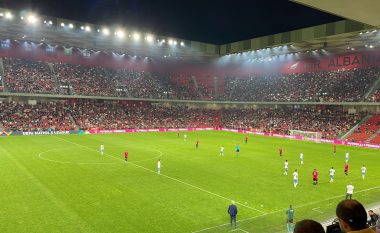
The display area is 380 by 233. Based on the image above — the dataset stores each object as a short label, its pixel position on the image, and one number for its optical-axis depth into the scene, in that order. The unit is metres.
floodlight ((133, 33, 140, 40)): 62.22
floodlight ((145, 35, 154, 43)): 64.19
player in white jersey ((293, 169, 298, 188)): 23.48
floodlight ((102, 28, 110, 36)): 58.85
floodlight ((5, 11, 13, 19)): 49.50
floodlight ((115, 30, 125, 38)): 60.20
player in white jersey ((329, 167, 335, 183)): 25.62
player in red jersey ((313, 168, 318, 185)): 24.56
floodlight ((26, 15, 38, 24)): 51.14
